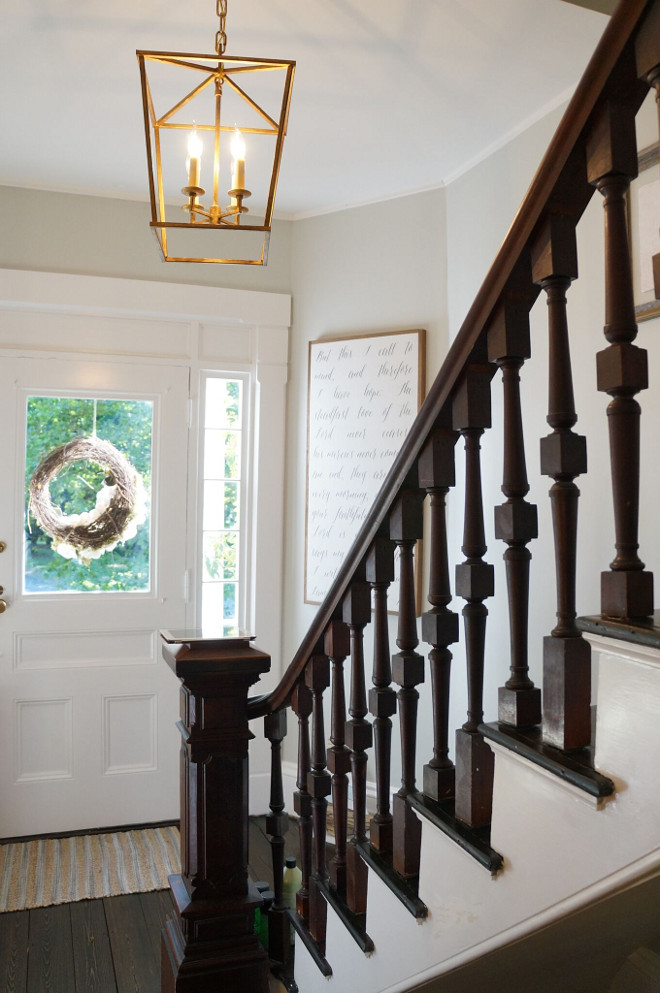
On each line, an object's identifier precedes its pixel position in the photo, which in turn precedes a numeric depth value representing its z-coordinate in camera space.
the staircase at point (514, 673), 0.87
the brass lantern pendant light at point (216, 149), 1.82
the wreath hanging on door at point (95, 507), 3.58
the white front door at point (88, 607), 3.53
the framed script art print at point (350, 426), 3.51
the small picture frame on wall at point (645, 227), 2.19
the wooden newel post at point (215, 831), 1.77
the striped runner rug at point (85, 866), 2.98
